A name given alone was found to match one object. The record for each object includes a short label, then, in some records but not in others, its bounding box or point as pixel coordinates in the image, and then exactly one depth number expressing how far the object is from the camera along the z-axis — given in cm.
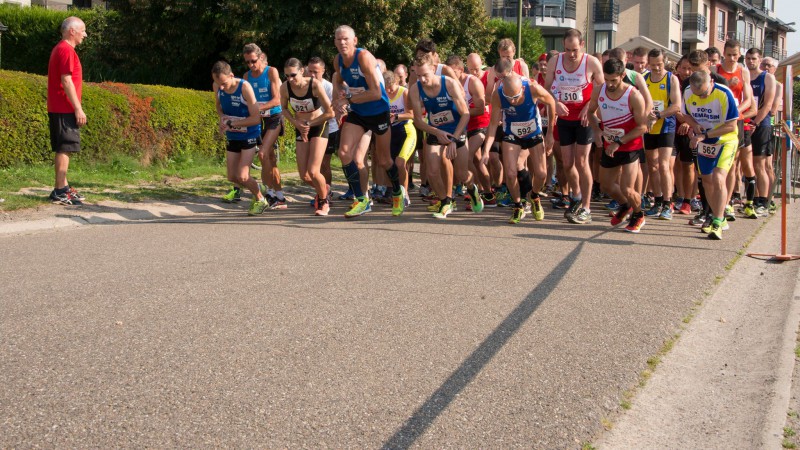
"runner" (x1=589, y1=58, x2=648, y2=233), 986
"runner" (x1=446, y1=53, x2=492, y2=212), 1155
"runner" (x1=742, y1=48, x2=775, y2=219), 1188
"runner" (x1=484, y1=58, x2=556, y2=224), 1027
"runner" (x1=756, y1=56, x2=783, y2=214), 1227
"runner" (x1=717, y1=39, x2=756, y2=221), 1123
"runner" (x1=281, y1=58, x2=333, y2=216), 1073
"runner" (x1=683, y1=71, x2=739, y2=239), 962
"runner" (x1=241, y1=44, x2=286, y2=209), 1139
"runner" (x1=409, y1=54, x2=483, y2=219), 1057
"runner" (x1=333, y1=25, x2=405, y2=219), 1041
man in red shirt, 1044
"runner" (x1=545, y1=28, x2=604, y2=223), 1070
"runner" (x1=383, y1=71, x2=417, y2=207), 1152
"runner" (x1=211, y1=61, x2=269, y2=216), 1089
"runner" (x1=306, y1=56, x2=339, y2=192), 1134
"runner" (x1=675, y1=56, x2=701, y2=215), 1152
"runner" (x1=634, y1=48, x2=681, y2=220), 1089
